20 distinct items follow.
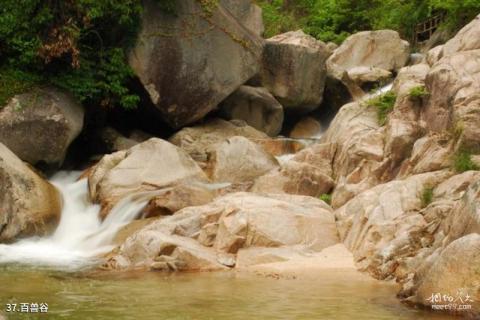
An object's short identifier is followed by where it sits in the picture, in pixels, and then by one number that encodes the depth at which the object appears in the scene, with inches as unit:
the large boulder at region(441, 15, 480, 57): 602.2
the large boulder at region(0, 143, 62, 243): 562.9
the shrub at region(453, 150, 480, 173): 476.1
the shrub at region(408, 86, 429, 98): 581.6
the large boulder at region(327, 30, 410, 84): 958.4
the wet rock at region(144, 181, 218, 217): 571.2
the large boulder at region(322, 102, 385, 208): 563.5
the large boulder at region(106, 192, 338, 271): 449.4
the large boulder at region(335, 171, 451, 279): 418.3
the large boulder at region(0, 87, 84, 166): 679.7
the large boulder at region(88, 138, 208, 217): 617.6
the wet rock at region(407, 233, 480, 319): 307.7
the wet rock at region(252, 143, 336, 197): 595.8
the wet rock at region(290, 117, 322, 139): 929.5
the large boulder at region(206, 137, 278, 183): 659.4
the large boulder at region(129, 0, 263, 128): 767.1
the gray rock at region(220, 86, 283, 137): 876.0
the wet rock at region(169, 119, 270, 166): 770.4
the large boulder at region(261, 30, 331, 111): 900.6
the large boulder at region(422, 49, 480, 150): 502.6
